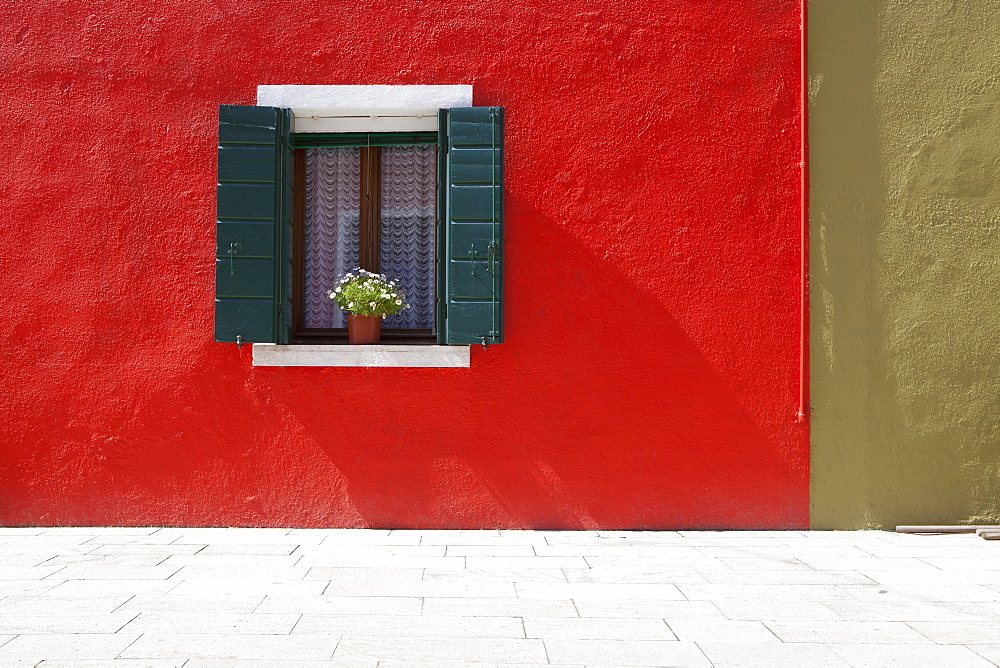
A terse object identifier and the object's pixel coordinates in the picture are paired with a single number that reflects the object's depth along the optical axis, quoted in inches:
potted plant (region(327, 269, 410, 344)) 228.2
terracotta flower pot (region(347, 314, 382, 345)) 229.8
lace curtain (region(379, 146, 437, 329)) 242.5
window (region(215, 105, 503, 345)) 223.3
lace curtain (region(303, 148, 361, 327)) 242.5
